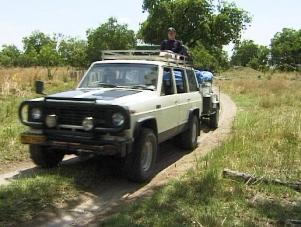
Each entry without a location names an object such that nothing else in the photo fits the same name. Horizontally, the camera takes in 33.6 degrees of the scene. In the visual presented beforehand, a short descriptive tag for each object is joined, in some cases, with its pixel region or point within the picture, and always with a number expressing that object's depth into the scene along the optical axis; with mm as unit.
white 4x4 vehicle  7164
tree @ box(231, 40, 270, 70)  112550
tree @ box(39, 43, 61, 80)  60438
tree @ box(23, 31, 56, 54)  105769
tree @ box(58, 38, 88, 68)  74125
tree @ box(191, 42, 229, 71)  44000
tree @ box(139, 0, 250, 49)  55469
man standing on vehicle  11875
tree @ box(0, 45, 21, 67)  85500
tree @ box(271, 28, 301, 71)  90000
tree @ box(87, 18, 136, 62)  64812
